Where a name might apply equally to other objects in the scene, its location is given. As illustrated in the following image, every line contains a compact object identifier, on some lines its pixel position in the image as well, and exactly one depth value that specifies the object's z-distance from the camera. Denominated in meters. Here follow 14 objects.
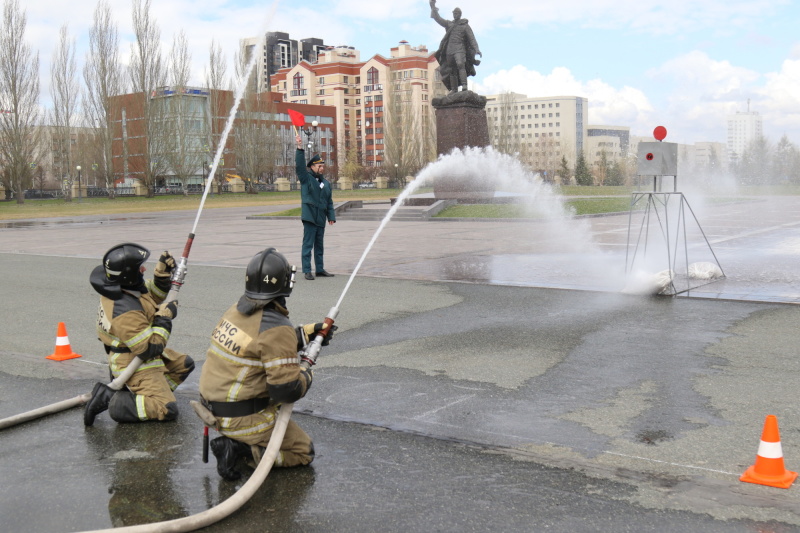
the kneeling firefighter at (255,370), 3.90
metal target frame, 10.37
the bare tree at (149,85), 57.06
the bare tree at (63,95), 58.75
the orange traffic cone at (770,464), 3.90
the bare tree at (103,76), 57.16
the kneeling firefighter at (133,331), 4.98
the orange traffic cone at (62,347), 7.05
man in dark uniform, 12.34
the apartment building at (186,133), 58.59
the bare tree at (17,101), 50.38
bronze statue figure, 30.50
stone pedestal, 30.11
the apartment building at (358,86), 128.88
